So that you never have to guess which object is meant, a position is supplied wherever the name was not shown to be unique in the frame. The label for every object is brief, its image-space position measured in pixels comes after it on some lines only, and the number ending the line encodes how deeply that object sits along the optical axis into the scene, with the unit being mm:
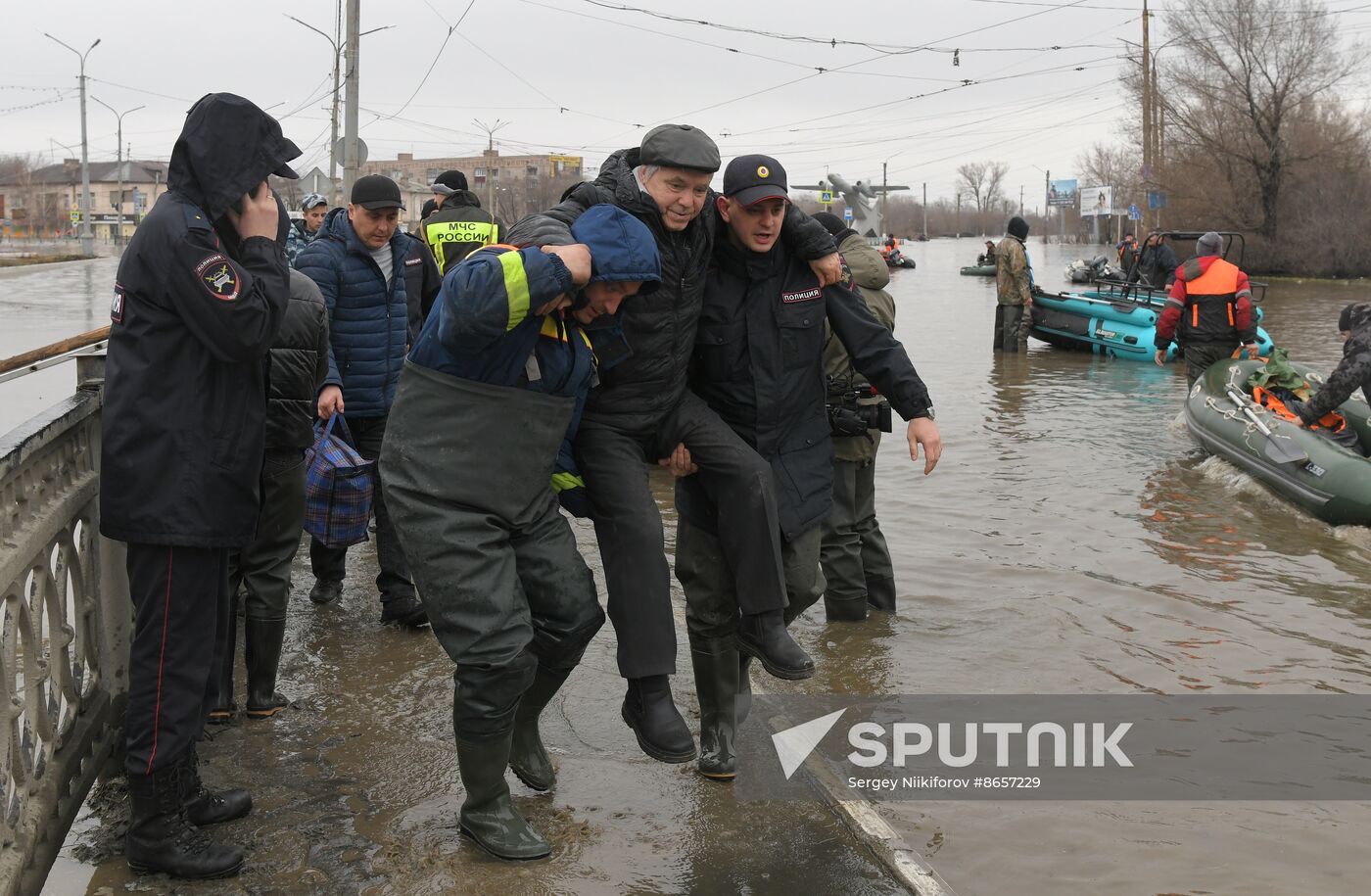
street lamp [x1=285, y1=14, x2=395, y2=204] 27806
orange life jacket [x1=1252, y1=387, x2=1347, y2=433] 9758
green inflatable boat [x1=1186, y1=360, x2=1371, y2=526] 8320
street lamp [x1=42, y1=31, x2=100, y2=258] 50925
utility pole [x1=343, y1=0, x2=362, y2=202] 19562
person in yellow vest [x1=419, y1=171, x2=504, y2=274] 7375
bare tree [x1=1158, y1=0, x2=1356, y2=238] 46156
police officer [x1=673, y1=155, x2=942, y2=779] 4055
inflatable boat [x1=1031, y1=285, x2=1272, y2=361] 19281
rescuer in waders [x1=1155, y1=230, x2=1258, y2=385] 11458
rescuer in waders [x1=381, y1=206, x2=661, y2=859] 3238
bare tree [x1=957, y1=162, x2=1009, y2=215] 174625
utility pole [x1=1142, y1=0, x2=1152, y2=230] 41406
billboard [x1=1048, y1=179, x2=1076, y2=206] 118250
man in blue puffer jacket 5512
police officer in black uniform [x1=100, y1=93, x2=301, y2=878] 3275
